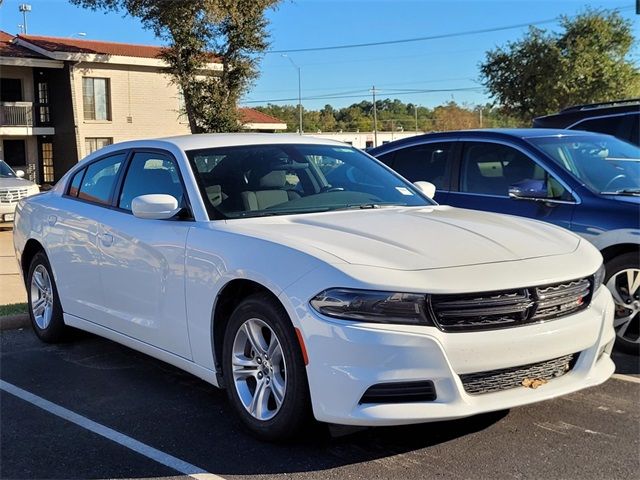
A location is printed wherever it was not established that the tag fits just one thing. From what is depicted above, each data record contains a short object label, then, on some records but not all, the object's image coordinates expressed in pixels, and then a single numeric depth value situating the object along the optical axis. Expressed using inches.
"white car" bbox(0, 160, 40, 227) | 636.1
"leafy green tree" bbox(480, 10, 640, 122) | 1270.9
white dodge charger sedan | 127.7
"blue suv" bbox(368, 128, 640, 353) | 206.2
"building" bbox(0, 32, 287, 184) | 1238.9
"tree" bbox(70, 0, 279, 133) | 1119.0
